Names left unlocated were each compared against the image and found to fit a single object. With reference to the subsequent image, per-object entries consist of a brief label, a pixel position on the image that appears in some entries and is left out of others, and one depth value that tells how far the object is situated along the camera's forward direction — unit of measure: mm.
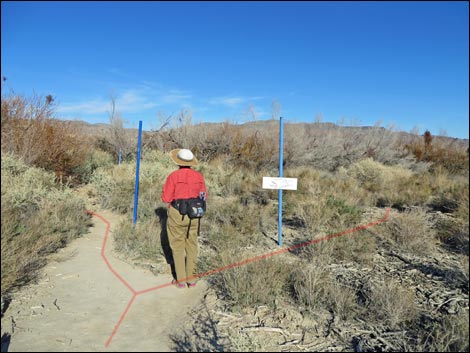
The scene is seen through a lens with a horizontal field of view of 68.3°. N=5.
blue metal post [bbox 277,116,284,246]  6871
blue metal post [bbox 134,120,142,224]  7518
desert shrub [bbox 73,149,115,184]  11727
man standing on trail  5020
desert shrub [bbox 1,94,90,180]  7043
